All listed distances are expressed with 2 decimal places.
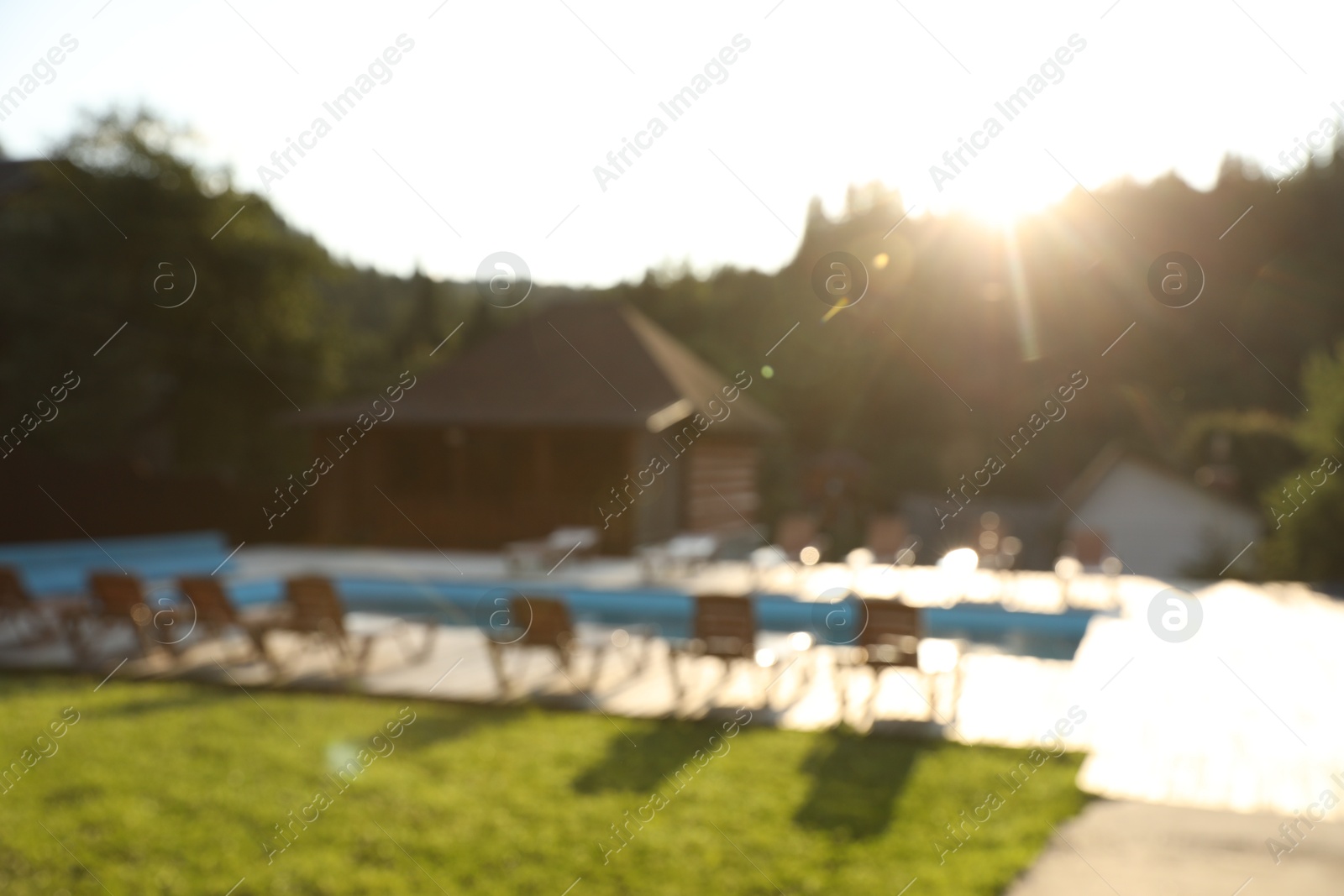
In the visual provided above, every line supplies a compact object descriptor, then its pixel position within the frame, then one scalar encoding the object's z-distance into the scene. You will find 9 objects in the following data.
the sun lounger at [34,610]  10.04
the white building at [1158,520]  18.98
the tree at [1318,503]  16.75
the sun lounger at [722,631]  8.66
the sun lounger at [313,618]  9.26
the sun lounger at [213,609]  9.40
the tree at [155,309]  23.83
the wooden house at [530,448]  20.78
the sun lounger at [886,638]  8.16
